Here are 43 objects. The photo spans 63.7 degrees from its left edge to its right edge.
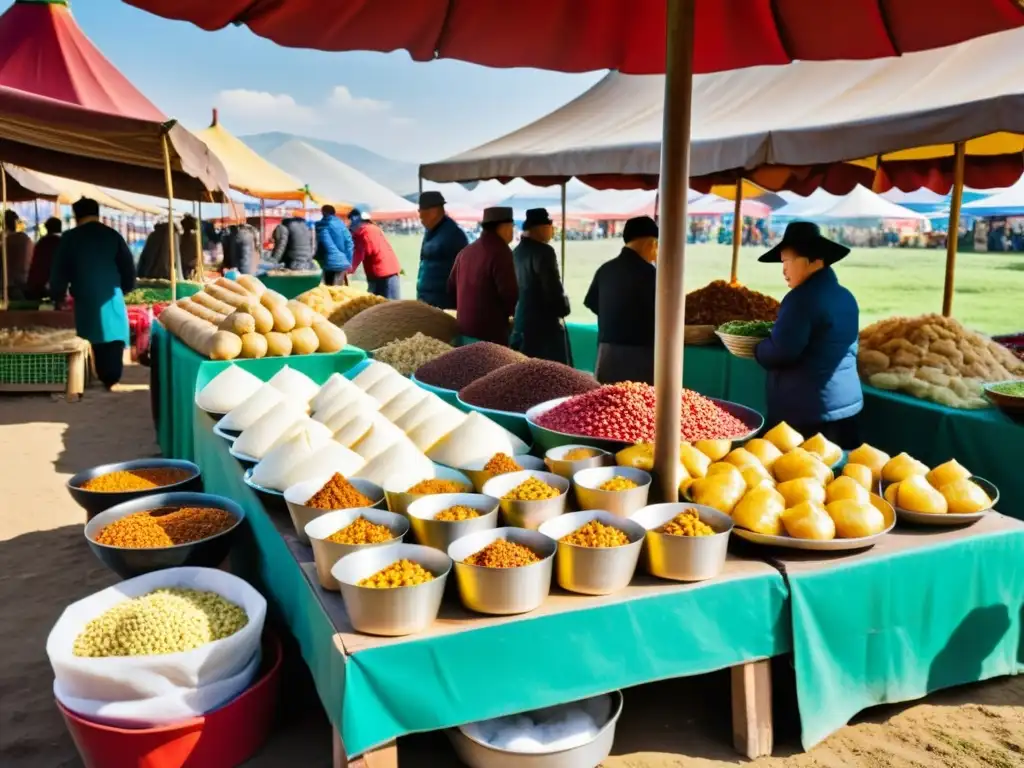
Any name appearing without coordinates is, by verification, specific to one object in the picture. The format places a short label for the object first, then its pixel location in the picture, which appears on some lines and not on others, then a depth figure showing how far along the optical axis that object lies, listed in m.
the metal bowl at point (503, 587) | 1.78
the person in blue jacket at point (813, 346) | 3.55
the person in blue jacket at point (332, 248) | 11.02
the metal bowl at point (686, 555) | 1.95
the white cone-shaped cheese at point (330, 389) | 3.18
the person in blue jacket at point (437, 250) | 6.69
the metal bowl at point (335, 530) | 1.90
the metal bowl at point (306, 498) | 2.14
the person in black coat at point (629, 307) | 4.83
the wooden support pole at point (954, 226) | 5.05
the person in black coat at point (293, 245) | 13.28
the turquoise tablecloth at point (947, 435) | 3.51
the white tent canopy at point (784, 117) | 4.24
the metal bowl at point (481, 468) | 2.41
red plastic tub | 1.95
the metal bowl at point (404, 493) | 2.19
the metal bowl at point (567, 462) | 2.40
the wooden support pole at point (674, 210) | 2.06
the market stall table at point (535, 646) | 1.73
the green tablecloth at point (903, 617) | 2.11
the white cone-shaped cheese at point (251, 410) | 3.10
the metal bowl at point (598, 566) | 1.87
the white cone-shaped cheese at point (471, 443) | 2.60
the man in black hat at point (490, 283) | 5.64
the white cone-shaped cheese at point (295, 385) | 3.39
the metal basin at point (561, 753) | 1.95
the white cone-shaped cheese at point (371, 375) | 3.40
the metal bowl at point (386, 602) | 1.70
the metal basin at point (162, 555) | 2.55
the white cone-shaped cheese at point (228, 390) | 3.46
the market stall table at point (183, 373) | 4.37
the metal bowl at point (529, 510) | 2.10
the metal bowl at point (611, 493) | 2.16
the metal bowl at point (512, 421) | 3.09
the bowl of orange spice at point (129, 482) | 3.20
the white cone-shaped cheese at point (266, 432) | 2.81
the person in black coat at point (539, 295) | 5.62
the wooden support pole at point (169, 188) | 5.42
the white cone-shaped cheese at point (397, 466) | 2.41
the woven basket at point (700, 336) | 5.72
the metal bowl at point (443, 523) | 1.99
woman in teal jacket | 7.10
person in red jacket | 9.03
